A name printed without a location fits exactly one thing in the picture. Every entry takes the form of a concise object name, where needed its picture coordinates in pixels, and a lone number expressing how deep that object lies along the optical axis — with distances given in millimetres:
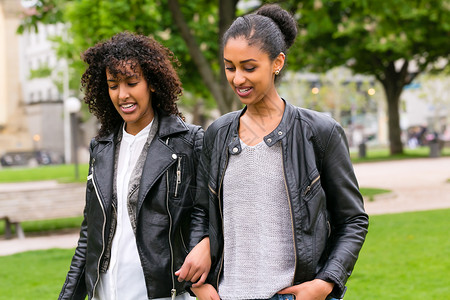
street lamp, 22766
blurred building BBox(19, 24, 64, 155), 55581
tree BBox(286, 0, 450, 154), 24688
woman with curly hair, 2871
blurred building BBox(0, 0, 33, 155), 56469
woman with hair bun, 2230
